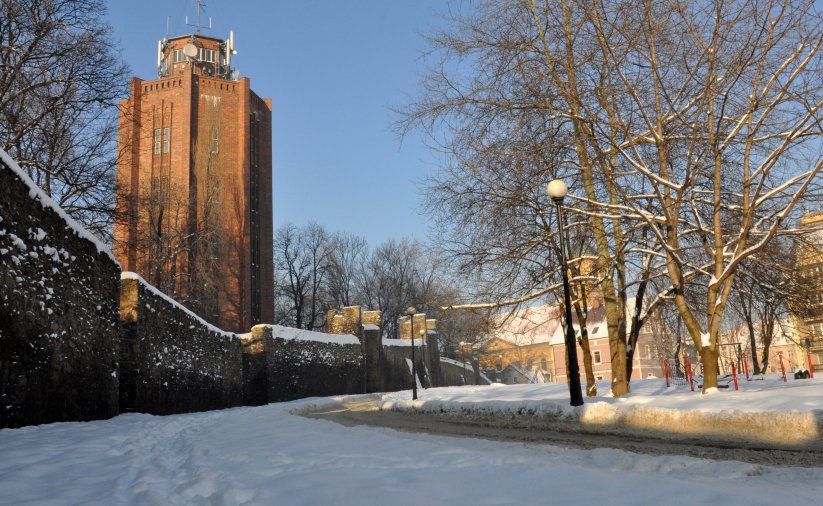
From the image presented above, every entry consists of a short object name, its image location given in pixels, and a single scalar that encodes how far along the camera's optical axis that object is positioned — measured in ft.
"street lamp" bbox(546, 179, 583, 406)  37.70
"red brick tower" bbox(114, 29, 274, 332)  114.21
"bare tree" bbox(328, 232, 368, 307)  205.16
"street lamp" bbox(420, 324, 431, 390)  150.30
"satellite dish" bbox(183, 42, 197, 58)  179.63
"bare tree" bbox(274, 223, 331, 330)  199.92
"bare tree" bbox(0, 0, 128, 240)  52.54
